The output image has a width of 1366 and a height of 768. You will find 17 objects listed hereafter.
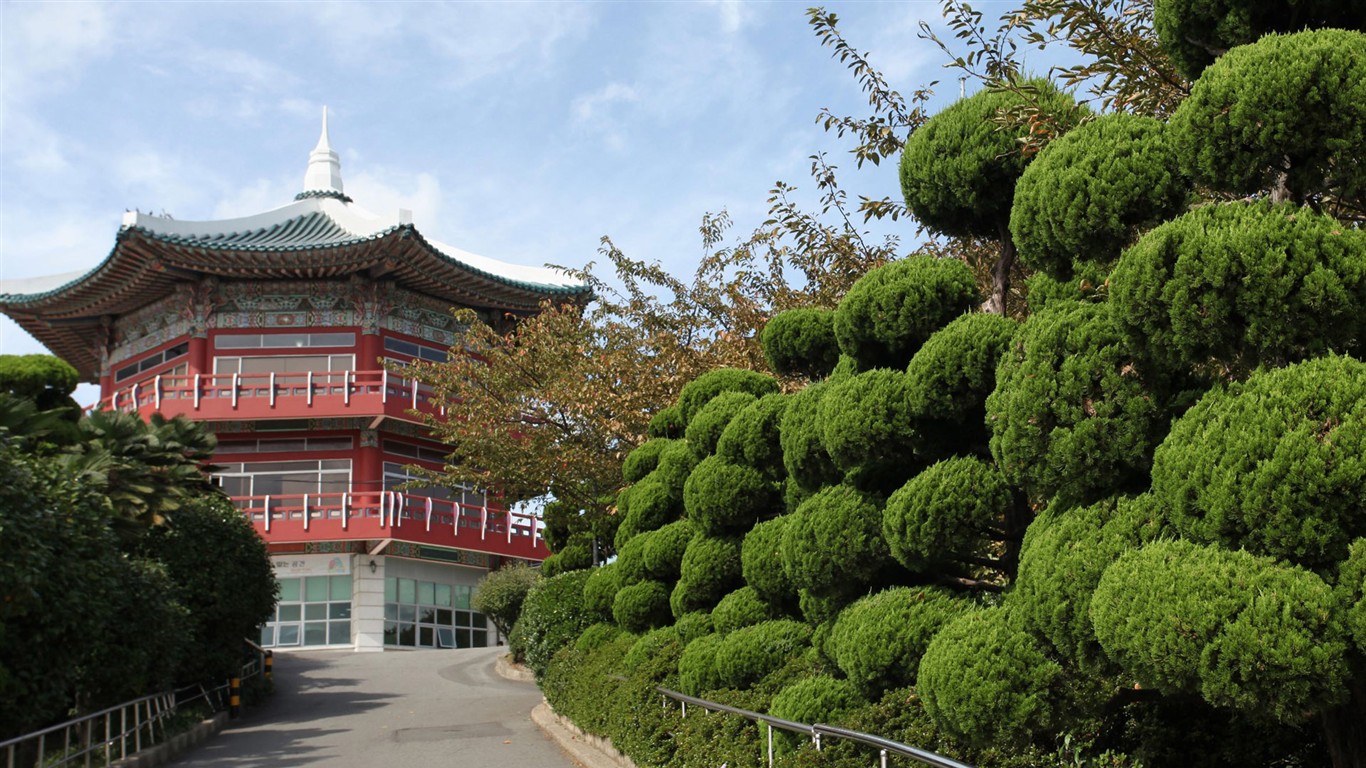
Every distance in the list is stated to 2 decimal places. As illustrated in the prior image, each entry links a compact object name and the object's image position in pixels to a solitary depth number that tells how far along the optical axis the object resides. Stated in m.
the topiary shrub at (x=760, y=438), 10.73
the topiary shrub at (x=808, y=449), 8.59
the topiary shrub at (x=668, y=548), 13.15
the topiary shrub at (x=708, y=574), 11.51
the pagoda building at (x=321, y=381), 33.69
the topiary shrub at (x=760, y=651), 9.88
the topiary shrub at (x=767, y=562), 9.80
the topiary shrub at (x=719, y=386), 13.35
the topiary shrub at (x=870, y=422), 7.48
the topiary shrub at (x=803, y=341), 10.11
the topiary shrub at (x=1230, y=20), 5.57
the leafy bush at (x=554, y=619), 18.30
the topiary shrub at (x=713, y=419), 12.13
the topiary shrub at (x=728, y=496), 10.93
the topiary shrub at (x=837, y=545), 7.94
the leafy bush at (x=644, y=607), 13.47
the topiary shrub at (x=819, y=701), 7.96
